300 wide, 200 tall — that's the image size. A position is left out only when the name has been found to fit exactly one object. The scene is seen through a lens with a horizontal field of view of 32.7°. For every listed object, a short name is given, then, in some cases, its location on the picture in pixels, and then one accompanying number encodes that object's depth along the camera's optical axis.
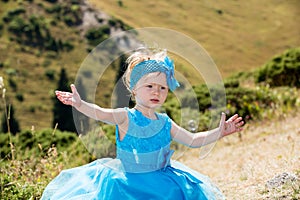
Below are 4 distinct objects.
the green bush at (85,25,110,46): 65.00
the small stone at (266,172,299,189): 4.20
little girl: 3.28
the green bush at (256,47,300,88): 14.14
